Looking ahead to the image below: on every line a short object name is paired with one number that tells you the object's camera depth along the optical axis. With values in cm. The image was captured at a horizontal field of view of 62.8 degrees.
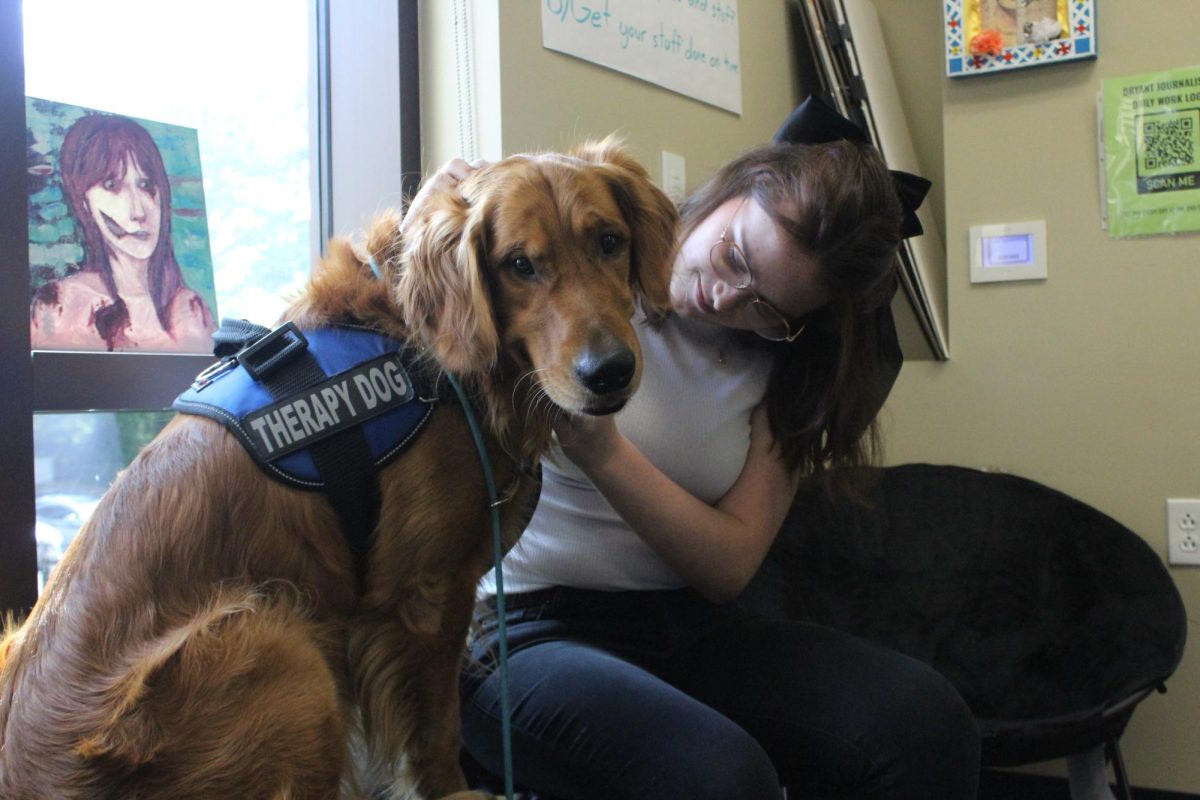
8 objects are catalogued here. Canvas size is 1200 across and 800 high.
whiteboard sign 183
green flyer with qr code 232
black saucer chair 210
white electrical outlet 234
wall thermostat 249
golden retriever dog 90
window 127
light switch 212
